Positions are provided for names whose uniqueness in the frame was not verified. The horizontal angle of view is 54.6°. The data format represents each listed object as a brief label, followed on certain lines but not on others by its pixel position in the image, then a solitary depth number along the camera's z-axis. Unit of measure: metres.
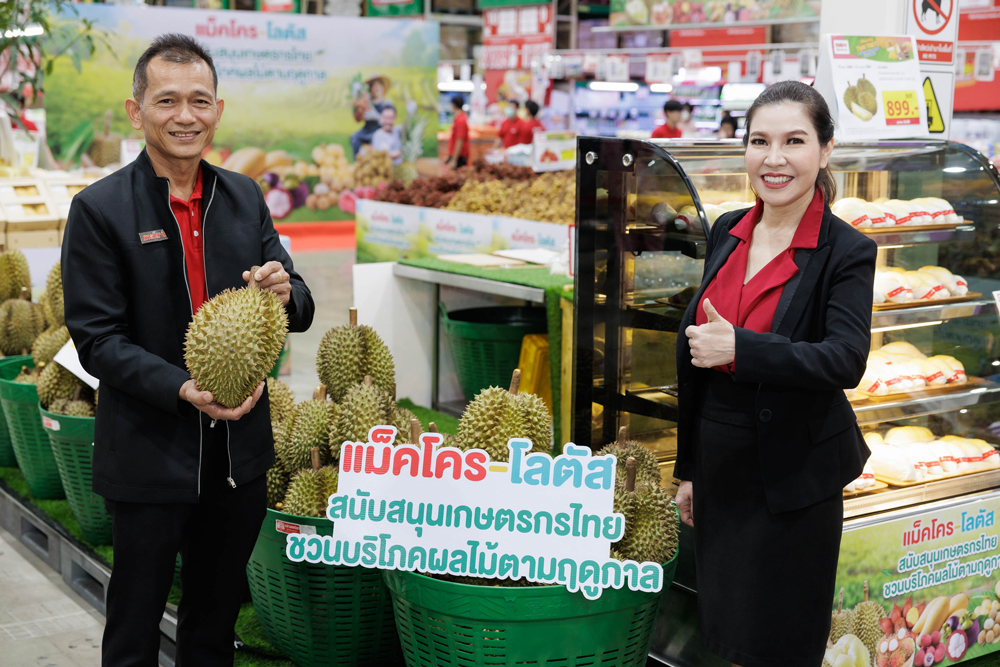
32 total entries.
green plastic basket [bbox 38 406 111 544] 3.35
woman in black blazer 1.84
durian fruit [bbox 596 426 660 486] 2.50
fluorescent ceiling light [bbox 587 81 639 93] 15.73
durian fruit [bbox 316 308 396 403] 2.91
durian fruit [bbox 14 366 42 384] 3.79
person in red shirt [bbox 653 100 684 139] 10.26
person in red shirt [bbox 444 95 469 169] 13.14
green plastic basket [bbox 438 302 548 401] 4.87
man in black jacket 1.95
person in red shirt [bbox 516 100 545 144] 12.39
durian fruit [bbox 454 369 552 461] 2.20
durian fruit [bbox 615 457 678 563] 2.19
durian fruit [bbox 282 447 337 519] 2.53
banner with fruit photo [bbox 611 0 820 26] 12.12
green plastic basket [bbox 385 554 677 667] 2.00
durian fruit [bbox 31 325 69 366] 3.62
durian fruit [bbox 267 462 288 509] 2.69
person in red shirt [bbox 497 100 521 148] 12.52
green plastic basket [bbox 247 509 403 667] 2.52
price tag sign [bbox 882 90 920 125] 3.21
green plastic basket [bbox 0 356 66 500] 3.75
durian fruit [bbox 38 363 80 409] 3.49
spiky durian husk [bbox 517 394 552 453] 2.24
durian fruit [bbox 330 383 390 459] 2.61
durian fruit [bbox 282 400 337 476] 2.69
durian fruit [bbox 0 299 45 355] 4.19
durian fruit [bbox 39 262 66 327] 3.75
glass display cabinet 2.79
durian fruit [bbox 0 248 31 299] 4.36
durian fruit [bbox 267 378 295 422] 3.07
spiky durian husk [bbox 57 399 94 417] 3.41
